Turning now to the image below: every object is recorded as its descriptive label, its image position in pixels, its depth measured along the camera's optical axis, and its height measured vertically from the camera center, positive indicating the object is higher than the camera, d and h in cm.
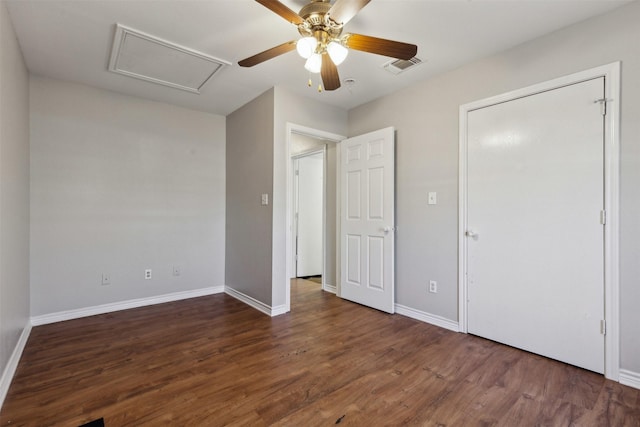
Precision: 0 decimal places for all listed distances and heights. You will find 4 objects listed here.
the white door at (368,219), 316 -8
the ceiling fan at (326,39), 157 +105
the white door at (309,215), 490 -4
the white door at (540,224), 202 -8
